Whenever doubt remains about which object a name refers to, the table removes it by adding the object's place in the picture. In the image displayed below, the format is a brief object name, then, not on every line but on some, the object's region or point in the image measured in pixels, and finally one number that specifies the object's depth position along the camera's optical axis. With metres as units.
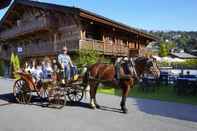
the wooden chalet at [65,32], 14.70
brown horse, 5.60
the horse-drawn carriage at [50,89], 6.23
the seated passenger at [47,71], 6.62
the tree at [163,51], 39.92
